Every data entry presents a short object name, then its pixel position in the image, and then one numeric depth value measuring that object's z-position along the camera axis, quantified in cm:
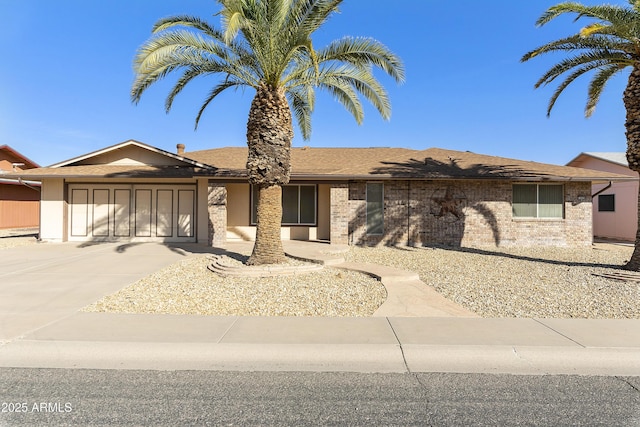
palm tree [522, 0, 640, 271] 902
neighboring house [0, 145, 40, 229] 2467
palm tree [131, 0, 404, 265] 882
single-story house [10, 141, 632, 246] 1493
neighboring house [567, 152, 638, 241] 1914
